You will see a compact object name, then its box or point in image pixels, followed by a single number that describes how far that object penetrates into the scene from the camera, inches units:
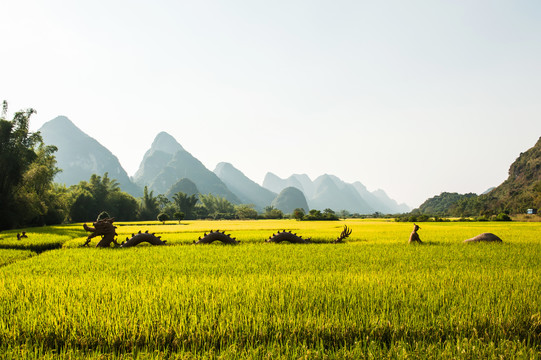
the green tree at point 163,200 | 3139.3
